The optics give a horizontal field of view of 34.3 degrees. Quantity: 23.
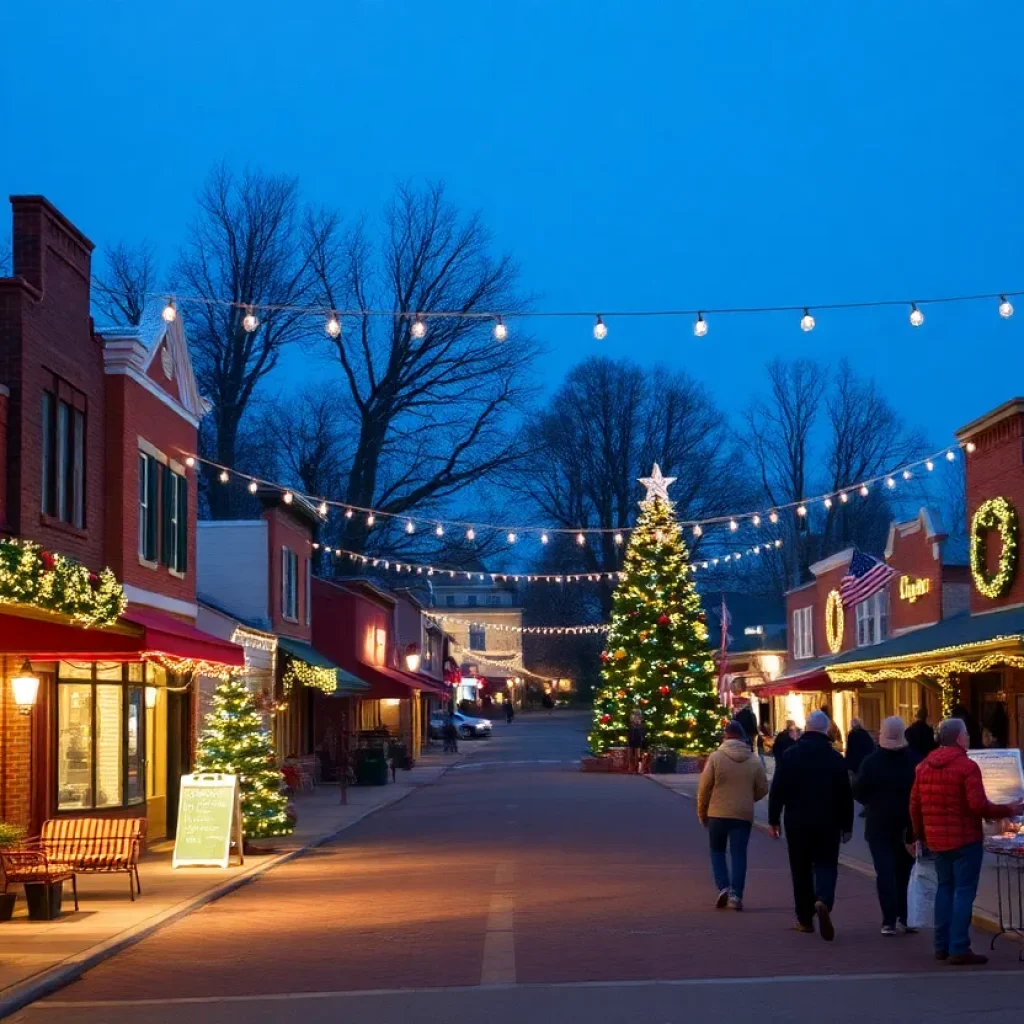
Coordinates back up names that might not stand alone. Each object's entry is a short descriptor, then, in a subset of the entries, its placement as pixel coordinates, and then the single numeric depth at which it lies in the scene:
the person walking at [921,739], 18.00
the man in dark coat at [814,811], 13.12
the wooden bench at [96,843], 17.06
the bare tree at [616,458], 73.94
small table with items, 12.59
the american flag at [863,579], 35.94
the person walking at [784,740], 24.02
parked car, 83.50
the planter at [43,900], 15.17
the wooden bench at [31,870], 15.09
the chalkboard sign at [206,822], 20.72
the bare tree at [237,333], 53.12
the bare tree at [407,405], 54.41
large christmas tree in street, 49.38
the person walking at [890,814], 13.30
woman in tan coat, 14.72
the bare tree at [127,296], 56.31
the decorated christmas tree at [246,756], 22.73
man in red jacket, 11.48
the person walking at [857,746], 20.39
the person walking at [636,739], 48.28
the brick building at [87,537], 18.77
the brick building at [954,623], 28.92
